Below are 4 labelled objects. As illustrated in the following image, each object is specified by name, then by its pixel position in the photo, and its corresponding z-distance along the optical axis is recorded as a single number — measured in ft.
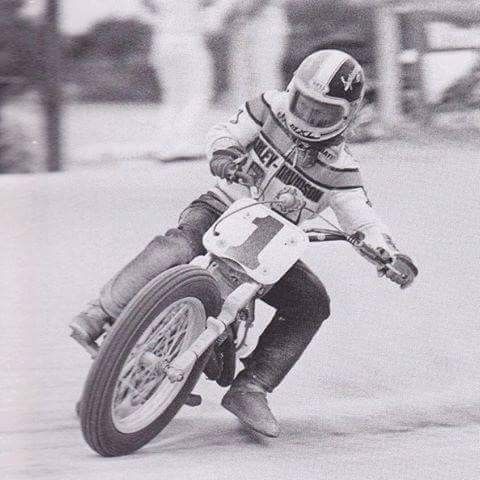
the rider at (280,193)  36.14
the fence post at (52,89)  61.26
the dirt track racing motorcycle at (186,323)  33.94
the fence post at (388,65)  65.72
